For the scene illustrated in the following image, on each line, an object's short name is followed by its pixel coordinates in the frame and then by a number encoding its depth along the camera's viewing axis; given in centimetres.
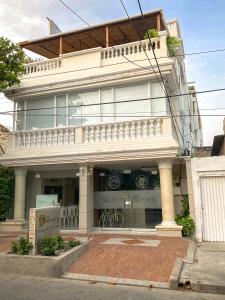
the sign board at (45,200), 1107
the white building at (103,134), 963
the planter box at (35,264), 574
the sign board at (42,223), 644
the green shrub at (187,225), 882
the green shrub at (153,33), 997
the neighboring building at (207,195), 870
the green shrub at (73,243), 701
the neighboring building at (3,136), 1219
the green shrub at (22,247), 630
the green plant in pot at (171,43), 1027
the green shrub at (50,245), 623
